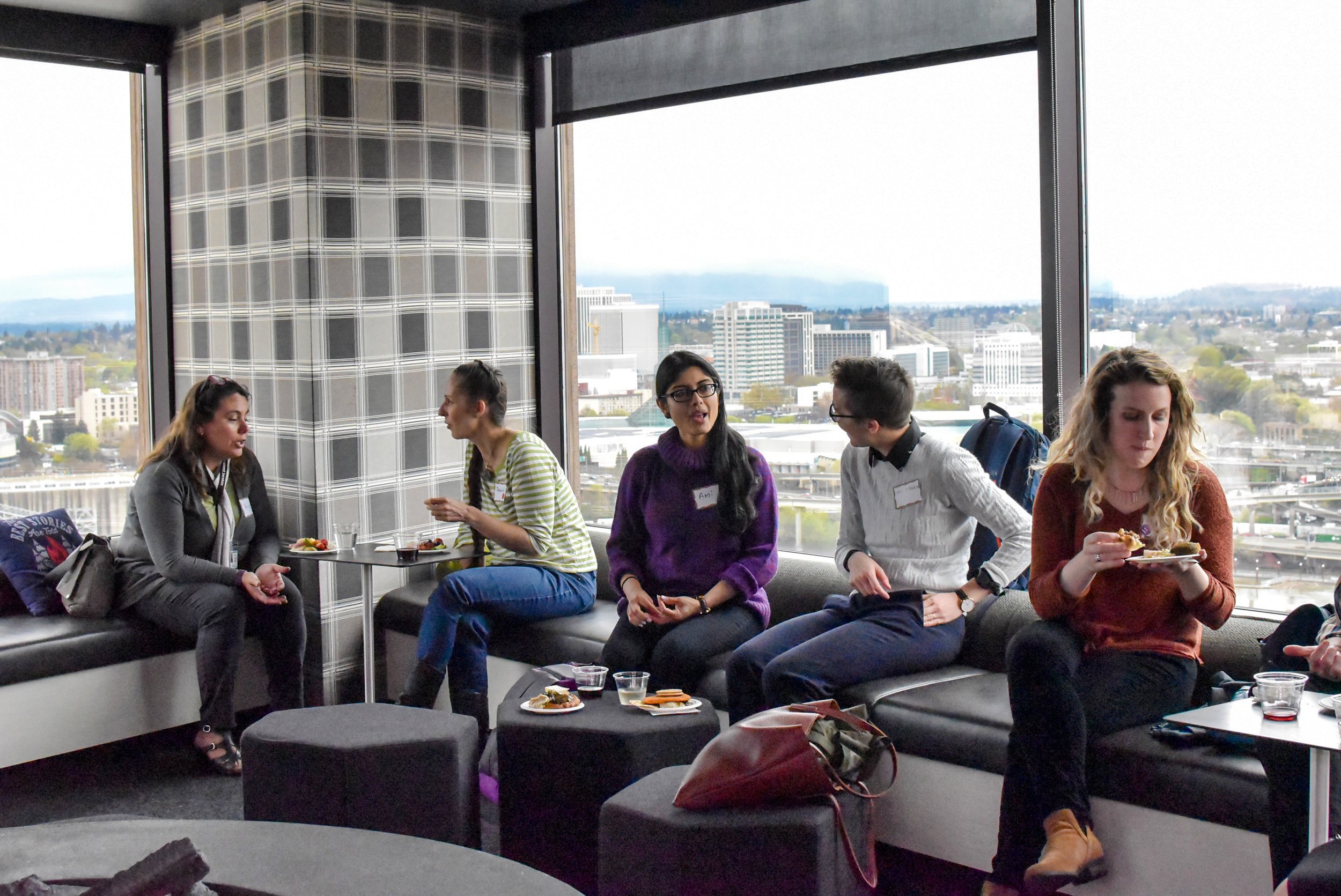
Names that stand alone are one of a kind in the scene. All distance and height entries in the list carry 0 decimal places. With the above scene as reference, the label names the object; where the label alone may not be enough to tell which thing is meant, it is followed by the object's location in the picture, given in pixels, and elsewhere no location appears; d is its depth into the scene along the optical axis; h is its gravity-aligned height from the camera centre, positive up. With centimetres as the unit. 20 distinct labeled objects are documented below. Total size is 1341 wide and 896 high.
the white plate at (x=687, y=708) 295 -76
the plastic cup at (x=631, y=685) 303 -72
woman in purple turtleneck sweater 368 -43
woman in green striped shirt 397 -52
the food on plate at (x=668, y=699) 298 -75
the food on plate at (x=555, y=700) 300 -75
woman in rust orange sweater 266 -49
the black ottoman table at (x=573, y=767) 283 -87
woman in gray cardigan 416 -56
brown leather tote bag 240 -75
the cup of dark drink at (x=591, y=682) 313 -74
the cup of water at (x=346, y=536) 399 -44
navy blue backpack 362 -20
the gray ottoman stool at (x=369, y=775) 285 -89
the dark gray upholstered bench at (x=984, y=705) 256 -80
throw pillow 436 -53
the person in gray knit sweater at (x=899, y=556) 332 -46
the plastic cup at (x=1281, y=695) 212 -55
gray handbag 423 -60
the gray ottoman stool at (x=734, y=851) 236 -90
